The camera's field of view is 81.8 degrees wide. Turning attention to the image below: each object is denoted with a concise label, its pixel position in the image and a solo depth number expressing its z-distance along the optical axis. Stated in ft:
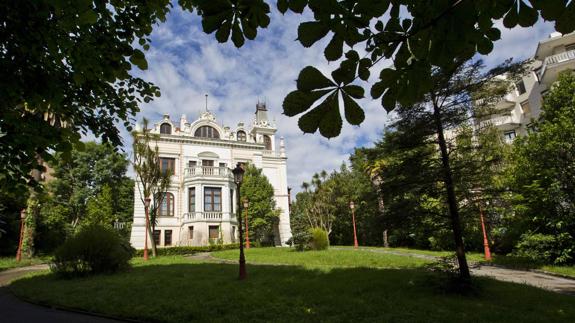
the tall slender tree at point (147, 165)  77.56
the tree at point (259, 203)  106.01
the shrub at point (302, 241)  72.74
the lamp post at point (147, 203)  71.85
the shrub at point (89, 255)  41.91
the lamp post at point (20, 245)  72.05
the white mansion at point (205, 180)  102.01
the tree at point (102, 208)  100.99
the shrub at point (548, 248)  44.93
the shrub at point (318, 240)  72.43
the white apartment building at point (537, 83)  77.21
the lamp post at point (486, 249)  56.02
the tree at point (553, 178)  45.34
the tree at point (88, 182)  105.50
